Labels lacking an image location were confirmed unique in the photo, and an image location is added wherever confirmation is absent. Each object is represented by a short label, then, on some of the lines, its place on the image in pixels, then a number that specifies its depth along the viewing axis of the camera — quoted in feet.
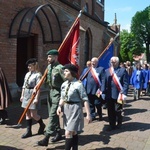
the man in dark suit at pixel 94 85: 25.70
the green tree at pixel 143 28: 197.16
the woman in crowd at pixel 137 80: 43.24
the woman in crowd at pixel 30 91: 19.48
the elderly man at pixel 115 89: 22.43
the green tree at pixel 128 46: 156.81
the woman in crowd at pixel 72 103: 14.66
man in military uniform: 17.47
